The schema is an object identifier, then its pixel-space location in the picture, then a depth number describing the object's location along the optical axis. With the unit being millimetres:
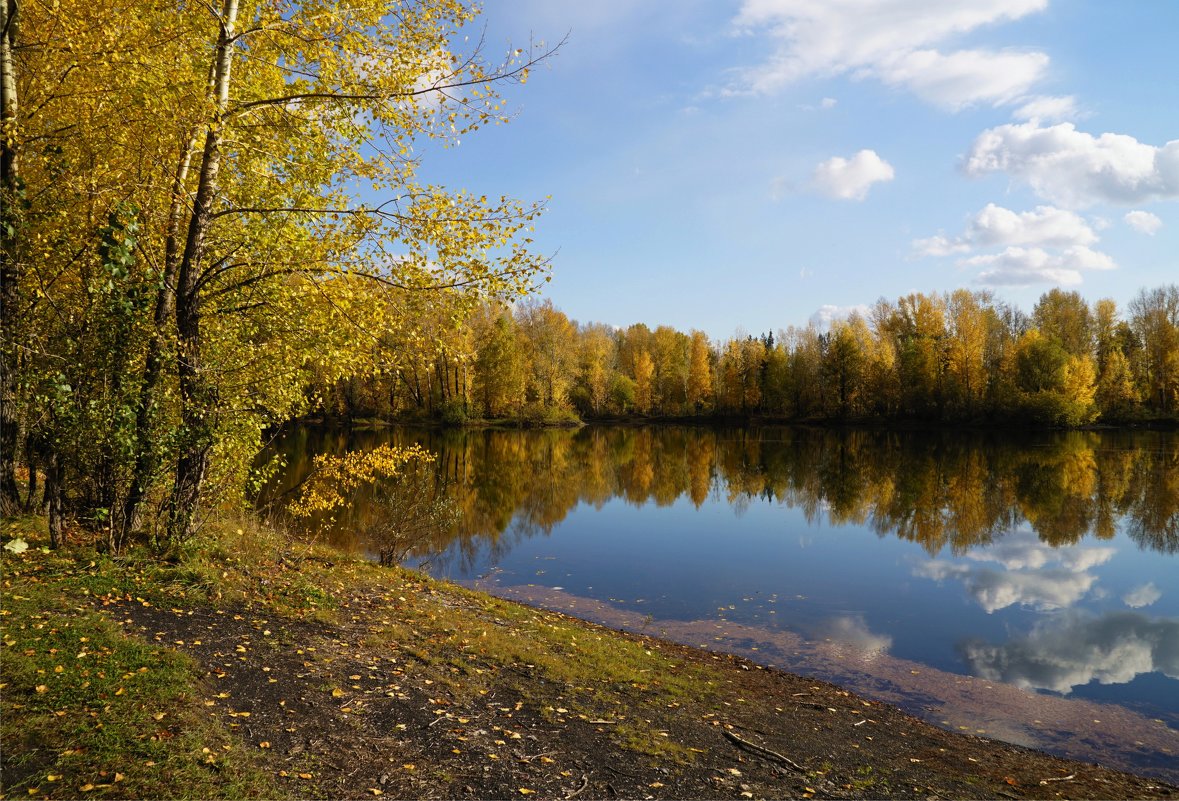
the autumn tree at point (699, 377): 91188
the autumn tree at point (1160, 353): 69562
